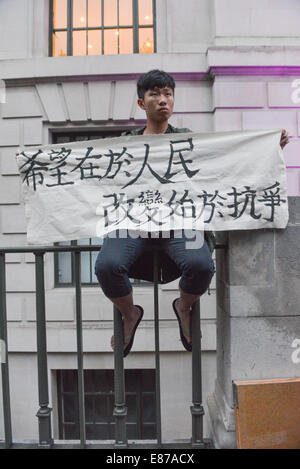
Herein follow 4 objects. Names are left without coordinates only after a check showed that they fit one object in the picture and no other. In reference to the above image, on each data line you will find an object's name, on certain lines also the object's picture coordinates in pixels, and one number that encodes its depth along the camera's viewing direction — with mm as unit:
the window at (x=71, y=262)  7098
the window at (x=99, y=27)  7262
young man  2240
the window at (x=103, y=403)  6785
